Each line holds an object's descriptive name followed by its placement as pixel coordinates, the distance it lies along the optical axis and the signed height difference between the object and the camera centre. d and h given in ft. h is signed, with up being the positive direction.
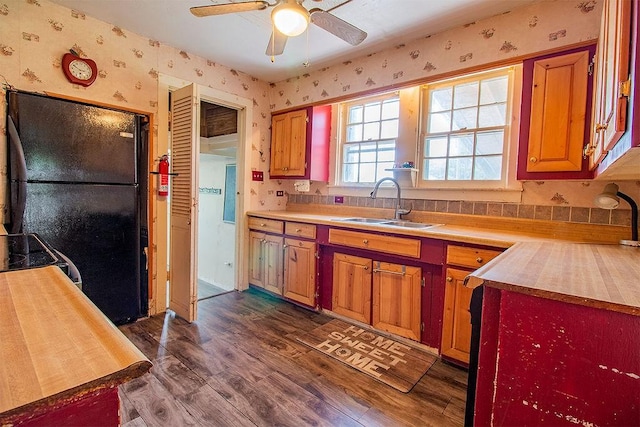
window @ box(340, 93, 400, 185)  10.07 +1.99
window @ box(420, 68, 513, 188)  8.02 +1.87
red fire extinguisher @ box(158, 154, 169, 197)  9.05 +0.42
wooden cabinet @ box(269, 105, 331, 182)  10.76 +1.79
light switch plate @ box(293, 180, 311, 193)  11.45 +0.33
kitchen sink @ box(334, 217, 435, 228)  8.52 -0.71
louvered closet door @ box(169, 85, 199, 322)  8.50 -0.34
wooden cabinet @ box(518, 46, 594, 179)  5.93 +1.71
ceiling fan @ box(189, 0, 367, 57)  5.06 +3.20
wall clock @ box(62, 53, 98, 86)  7.46 +2.86
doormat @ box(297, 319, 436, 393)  6.44 -3.59
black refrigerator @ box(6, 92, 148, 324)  6.85 -0.03
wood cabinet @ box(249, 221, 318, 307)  9.57 -2.13
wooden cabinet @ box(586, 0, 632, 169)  3.17 +1.52
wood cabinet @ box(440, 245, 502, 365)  6.50 -2.19
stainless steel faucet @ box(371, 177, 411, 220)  9.25 -0.06
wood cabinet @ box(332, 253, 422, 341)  7.52 -2.47
